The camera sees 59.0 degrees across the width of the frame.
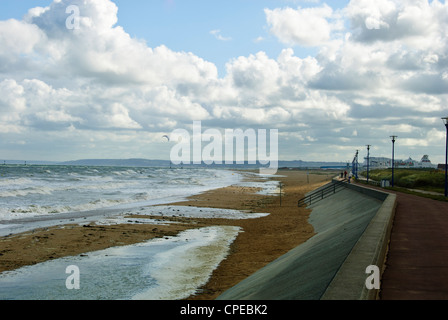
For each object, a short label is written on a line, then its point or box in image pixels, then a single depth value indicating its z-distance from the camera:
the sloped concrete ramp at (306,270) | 7.51
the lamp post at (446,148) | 28.31
